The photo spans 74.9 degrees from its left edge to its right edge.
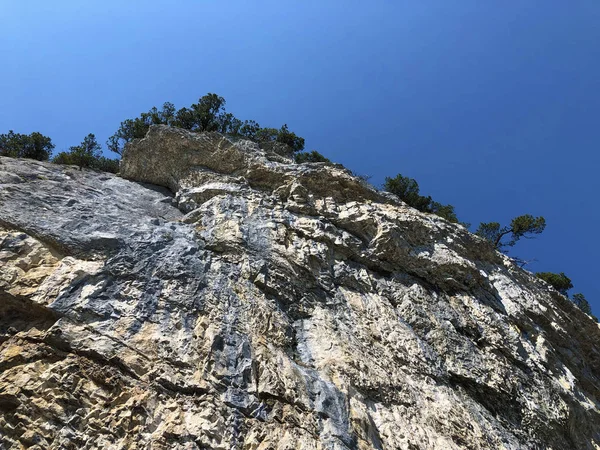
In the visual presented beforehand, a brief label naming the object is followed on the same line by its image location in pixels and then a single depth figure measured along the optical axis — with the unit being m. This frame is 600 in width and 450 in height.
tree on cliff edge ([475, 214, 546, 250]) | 29.64
